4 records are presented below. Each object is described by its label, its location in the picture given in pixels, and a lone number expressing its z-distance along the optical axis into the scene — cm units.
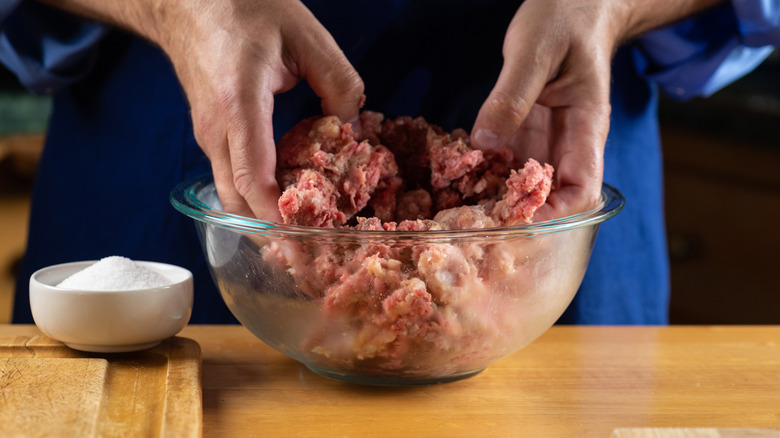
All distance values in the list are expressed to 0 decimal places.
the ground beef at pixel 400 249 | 67
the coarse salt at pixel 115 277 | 76
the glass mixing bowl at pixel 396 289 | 67
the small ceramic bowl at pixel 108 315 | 74
